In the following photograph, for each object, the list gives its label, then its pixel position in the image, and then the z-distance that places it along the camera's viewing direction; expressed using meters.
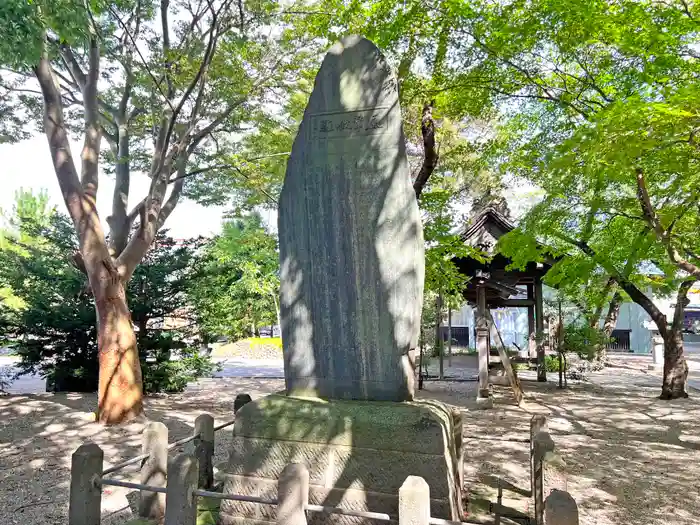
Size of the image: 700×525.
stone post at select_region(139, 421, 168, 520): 3.79
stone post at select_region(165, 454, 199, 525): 3.07
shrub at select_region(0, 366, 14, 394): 11.19
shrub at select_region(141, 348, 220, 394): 11.91
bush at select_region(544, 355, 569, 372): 18.48
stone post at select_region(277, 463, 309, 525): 2.81
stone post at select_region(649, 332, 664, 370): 20.20
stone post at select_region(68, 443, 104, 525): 3.20
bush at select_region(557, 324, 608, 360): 15.65
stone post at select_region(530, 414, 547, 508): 4.26
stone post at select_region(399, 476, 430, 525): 2.61
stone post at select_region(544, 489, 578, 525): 2.43
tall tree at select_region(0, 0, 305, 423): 8.65
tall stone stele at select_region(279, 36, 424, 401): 3.81
